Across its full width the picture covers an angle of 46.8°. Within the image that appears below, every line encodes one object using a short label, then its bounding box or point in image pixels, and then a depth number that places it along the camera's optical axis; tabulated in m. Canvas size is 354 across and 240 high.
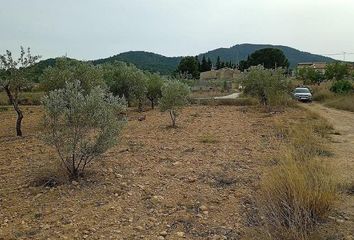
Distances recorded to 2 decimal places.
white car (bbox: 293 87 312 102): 35.31
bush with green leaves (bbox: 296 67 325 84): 57.46
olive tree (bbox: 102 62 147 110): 23.22
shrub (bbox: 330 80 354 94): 36.87
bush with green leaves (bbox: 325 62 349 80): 54.44
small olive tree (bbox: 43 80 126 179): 6.78
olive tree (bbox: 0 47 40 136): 13.16
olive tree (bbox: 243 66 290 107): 25.55
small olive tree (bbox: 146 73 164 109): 25.70
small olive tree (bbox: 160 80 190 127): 16.45
